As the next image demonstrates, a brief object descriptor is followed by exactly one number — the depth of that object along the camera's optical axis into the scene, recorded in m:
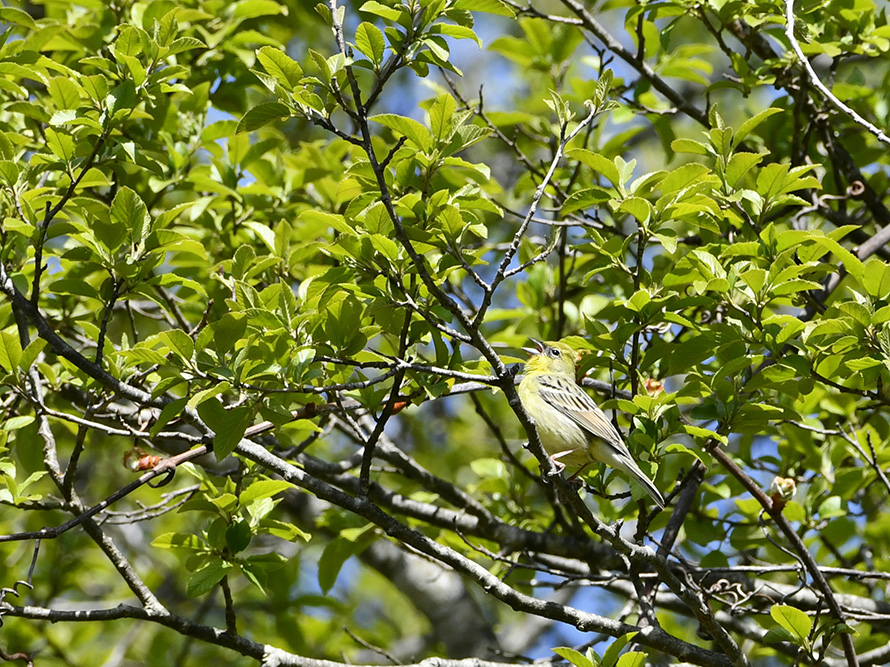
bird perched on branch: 9.20
